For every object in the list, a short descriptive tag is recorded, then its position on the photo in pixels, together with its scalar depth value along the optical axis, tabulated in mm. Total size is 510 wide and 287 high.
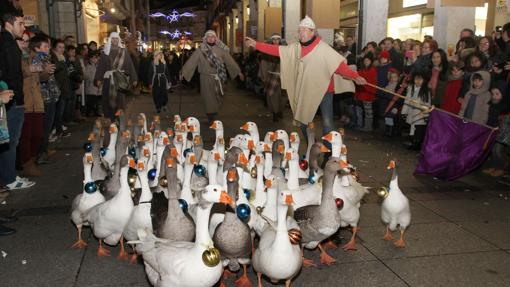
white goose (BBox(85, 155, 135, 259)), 4605
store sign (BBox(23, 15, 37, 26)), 11583
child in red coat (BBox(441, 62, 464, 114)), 8750
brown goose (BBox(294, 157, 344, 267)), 4449
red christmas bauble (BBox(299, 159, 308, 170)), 6144
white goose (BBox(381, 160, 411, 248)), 5004
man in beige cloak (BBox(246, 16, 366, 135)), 6867
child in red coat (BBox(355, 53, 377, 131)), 11141
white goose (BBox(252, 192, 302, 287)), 3850
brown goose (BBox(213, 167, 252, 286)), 4074
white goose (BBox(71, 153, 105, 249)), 4938
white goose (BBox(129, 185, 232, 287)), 3559
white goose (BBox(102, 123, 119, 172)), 6883
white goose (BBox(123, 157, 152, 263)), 4426
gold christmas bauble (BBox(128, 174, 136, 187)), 5398
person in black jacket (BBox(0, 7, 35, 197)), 6070
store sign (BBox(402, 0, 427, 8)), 15238
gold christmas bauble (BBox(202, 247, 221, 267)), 3535
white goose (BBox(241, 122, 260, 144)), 6902
